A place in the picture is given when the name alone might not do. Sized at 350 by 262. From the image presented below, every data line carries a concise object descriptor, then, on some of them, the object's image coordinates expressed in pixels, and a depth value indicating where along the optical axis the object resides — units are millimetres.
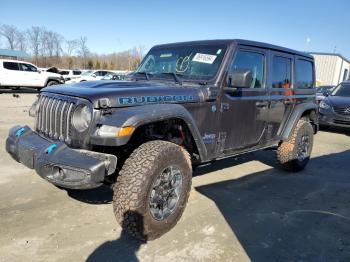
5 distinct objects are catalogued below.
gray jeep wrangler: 3158
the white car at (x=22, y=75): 19781
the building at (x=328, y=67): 33531
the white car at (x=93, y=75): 25791
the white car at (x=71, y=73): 26359
